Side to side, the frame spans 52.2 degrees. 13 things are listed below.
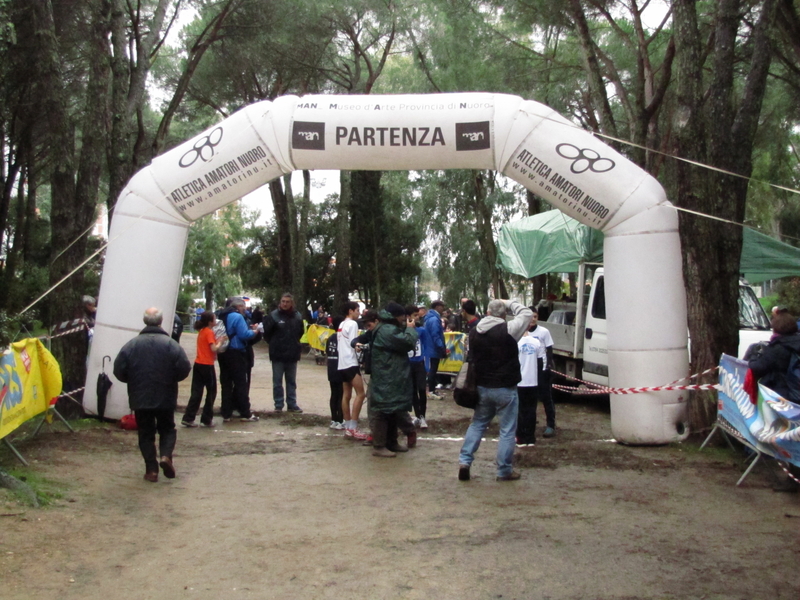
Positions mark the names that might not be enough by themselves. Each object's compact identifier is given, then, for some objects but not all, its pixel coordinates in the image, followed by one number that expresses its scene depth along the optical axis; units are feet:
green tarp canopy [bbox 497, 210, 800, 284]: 43.24
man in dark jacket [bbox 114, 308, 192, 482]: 22.02
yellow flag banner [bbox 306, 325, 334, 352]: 69.82
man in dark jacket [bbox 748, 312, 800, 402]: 22.09
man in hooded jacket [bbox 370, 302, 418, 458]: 26.96
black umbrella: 28.76
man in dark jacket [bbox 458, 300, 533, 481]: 23.20
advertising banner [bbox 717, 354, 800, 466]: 20.38
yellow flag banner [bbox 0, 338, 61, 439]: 21.93
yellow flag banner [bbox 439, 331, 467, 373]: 51.55
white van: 39.13
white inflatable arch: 26.99
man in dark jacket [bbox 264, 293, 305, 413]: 34.99
